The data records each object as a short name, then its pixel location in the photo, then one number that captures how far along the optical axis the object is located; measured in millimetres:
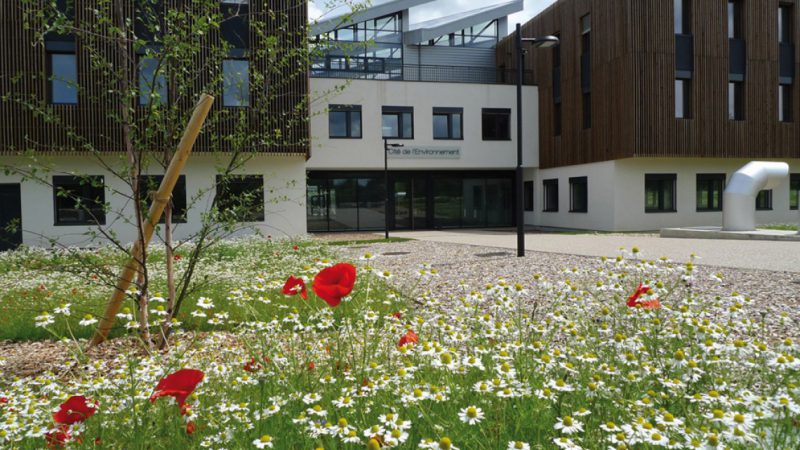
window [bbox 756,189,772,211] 24781
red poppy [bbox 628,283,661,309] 2729
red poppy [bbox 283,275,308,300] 2621
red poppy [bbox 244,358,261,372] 2564
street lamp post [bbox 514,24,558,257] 12219
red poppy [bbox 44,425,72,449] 1950
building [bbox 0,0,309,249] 17891
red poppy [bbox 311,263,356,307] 2178
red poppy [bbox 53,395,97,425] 1919
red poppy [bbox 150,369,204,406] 1879
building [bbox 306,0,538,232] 25188
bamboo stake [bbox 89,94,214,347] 4199
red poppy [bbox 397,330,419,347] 2479
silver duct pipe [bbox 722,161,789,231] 17672
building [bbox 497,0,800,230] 21547
